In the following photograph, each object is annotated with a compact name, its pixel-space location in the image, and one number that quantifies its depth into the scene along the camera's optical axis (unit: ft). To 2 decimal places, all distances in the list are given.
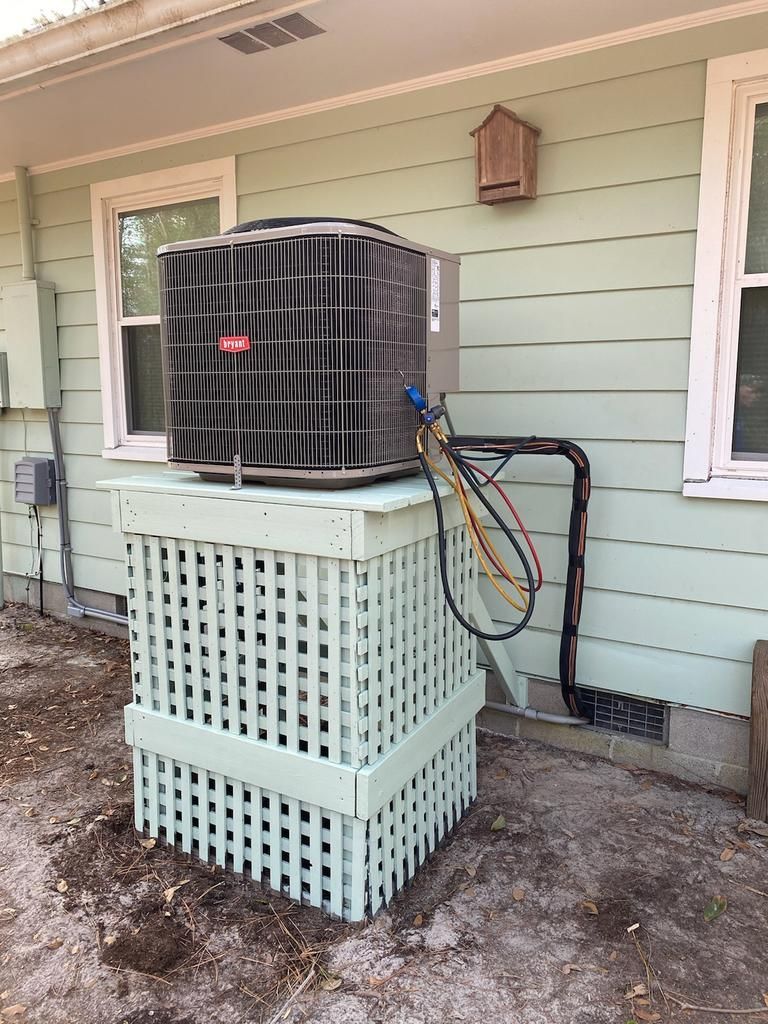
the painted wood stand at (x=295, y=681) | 6.34
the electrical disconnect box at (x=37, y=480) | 14.44
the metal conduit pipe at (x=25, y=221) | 13.74
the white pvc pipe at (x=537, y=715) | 9.51
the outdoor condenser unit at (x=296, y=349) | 6.16
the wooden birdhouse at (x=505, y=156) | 8.62
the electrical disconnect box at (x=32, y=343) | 13.83
